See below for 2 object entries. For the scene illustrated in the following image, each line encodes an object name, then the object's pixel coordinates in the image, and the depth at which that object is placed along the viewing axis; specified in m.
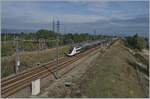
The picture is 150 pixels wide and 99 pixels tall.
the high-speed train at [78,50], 47.90
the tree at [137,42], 100.89
